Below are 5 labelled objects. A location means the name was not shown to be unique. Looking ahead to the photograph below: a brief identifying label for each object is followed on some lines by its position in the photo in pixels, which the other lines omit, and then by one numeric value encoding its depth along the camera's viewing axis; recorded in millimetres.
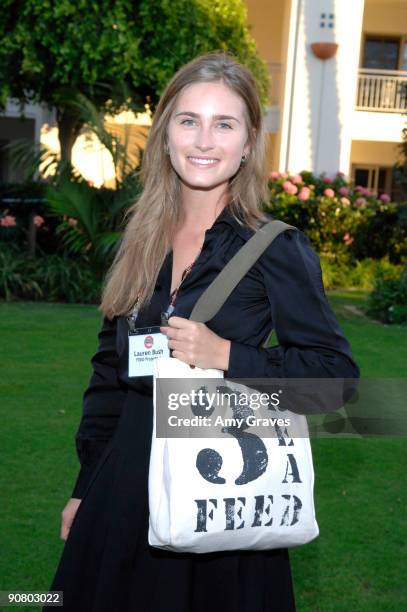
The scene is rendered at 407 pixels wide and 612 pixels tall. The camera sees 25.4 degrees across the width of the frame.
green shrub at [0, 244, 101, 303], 11086
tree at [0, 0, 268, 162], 11211
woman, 1861
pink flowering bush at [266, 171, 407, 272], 13750
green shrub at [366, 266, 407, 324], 10258
